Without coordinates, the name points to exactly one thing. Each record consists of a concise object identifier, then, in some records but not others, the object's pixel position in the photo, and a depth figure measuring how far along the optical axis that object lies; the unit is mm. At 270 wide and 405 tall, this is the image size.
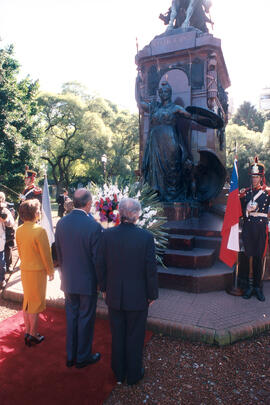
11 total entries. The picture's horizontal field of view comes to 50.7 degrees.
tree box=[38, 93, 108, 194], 31516
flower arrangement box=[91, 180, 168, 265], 5035
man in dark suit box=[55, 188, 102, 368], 3281
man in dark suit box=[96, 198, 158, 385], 2930
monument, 7266
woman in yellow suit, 3773
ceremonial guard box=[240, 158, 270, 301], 5305
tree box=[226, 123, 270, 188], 28984
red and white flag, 5254
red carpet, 2865
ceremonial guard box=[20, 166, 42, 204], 7363
